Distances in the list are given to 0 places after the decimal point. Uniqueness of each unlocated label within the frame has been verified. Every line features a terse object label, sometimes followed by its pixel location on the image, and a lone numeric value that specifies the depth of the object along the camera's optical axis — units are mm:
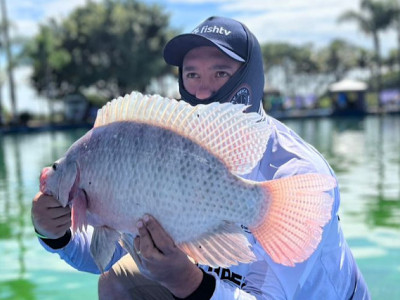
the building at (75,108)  38781
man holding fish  1458
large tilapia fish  1453
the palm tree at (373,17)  40188
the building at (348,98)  35250
